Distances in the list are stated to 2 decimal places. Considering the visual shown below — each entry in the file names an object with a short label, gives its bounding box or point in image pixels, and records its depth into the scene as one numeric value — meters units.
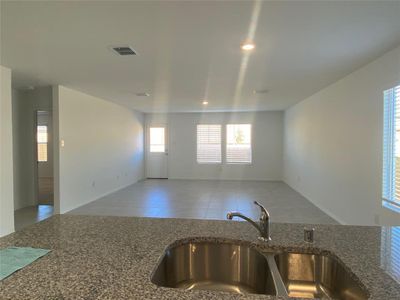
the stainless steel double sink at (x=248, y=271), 1.15
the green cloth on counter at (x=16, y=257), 1.03
